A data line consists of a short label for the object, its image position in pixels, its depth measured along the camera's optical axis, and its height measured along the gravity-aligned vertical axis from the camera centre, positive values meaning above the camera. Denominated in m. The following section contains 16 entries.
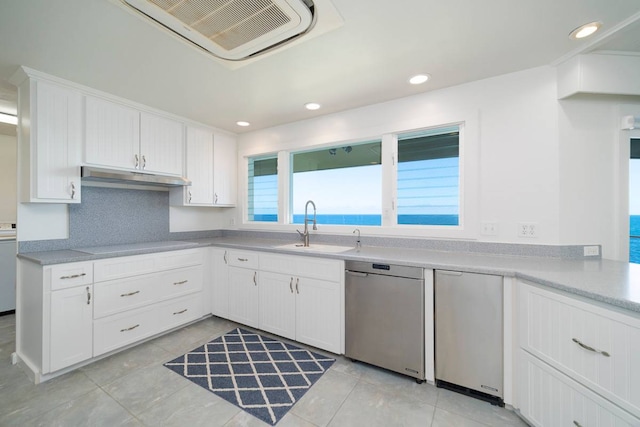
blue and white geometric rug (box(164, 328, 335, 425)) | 1.76 -1.25
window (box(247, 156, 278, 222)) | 3.51 +0.32
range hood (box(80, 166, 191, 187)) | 2.25 +0.34
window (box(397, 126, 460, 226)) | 2.40 +0.34
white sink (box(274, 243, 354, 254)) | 2.45 -0.35
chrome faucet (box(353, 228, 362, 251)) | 2.58 -0.30
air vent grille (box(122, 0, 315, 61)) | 1.32 +1.07
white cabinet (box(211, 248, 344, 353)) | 2.26 -0.80
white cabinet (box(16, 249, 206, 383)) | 1.94 -0.80
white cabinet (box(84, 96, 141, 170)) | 2.35 +0.75
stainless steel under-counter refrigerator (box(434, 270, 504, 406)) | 1.68 -0.80
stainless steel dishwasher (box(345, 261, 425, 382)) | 1.90 -0.79
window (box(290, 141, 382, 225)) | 2.82 +0.35
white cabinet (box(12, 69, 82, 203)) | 2.04 +0.60
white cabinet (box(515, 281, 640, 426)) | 1.10 -0.72
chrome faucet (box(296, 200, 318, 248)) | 2.89 -0.17
